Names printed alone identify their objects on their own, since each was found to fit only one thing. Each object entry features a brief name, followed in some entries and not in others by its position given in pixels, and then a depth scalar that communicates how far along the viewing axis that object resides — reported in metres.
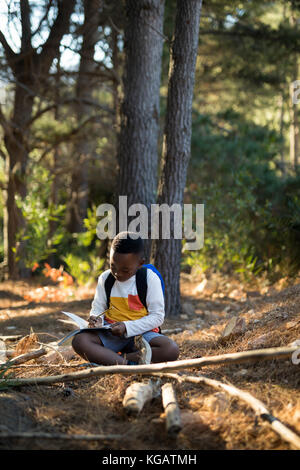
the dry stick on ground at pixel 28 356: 3.25
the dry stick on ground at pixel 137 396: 2.26
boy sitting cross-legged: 2.99
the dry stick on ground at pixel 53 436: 2.02
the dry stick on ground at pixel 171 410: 2.03
